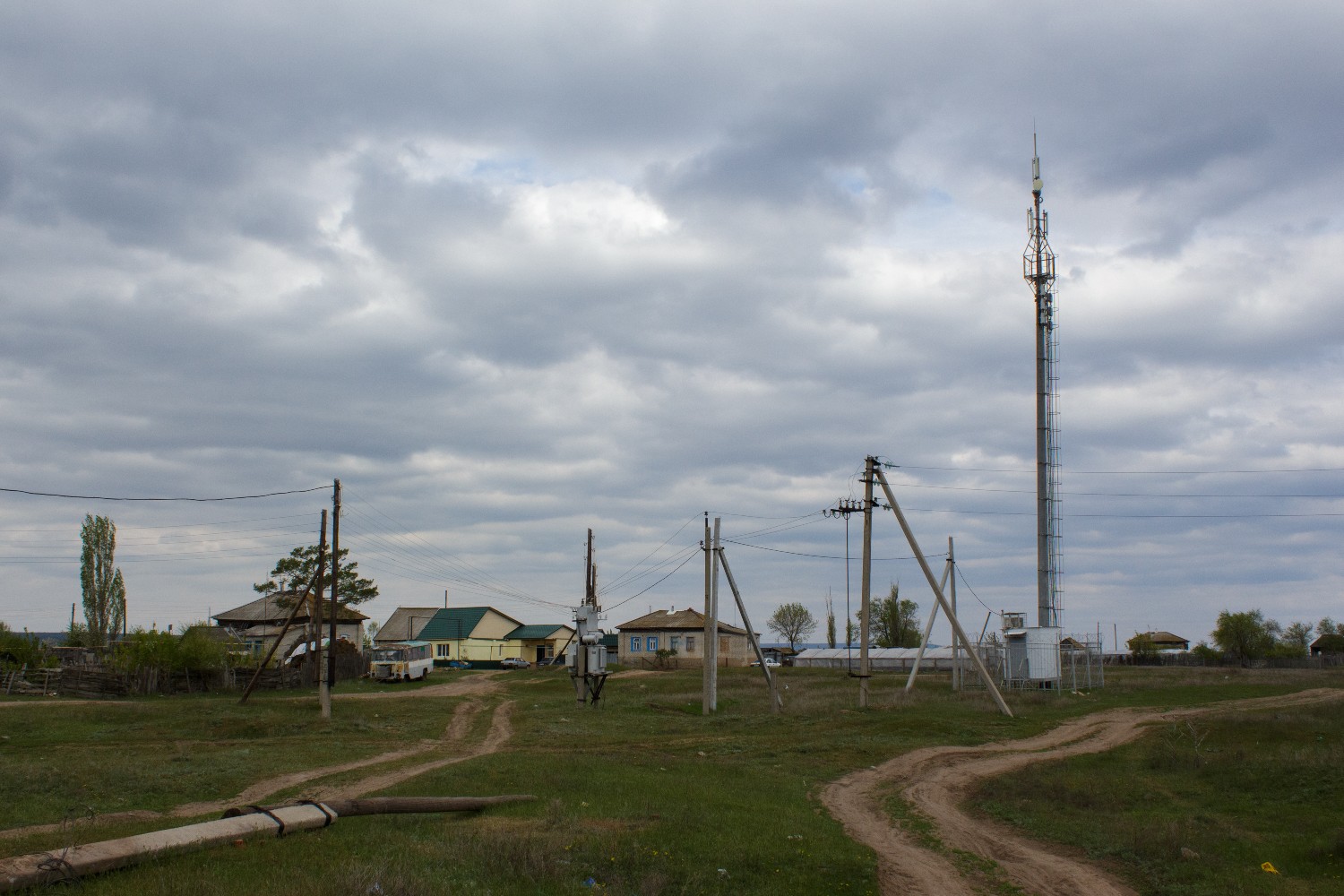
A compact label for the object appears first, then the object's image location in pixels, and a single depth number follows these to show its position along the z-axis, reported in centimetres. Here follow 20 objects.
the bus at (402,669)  5716
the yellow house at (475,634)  8356
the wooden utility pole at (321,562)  4022
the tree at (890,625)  10281
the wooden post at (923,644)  4197
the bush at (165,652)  4506
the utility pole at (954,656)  4519
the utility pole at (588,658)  3900
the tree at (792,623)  13838
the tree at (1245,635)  9175
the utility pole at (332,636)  3222
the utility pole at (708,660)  3569
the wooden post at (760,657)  3538
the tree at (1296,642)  9388
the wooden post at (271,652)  3748
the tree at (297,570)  7031
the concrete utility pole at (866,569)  3481
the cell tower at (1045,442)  5122
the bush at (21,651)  4853
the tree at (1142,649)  9125
